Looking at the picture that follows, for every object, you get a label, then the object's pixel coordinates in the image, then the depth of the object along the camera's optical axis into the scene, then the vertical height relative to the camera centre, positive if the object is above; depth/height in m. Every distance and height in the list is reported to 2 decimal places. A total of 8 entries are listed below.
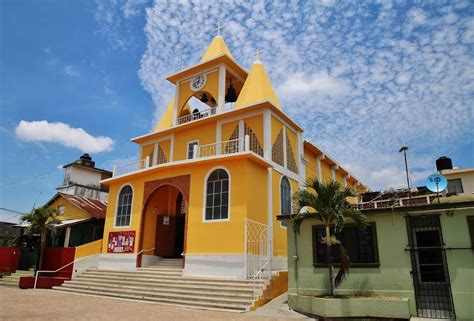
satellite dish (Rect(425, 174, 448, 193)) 10.59 +2.25
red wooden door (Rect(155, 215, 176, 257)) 17.53 +1.02
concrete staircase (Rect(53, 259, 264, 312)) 11.27 -1.09
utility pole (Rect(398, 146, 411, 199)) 20.12 +6.07
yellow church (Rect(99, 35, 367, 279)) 13.85 +3.34
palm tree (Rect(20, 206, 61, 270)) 17.95 +1.65
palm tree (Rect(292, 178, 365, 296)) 9.97 +1.40
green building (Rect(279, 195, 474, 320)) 9.11 -0.17
